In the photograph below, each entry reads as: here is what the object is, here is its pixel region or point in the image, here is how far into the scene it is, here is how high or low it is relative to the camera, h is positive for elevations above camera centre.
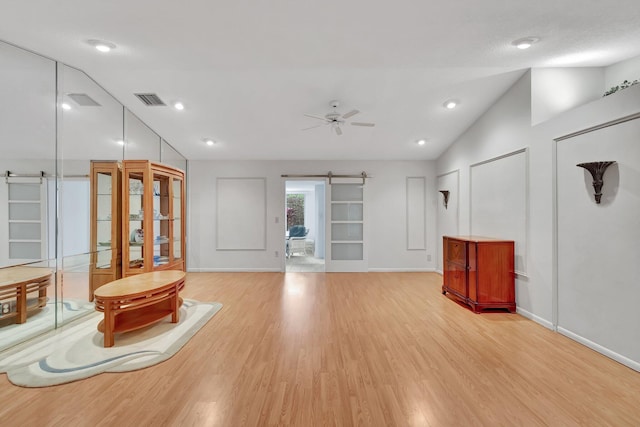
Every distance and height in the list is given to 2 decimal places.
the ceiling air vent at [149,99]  3.81 +1.60
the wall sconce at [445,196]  5.51 +0.35
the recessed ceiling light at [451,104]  4.05 +1.59
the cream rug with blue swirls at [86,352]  2.23 -1.22
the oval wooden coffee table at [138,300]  2.67 -0.84
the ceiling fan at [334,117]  3.91 +1.35
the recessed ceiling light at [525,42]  2.61 +1.60
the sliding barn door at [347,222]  6.25 -0.16
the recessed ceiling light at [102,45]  2.58 +1.57
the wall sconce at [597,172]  2.52 +0.37
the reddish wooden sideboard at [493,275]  3.62 -0.78
